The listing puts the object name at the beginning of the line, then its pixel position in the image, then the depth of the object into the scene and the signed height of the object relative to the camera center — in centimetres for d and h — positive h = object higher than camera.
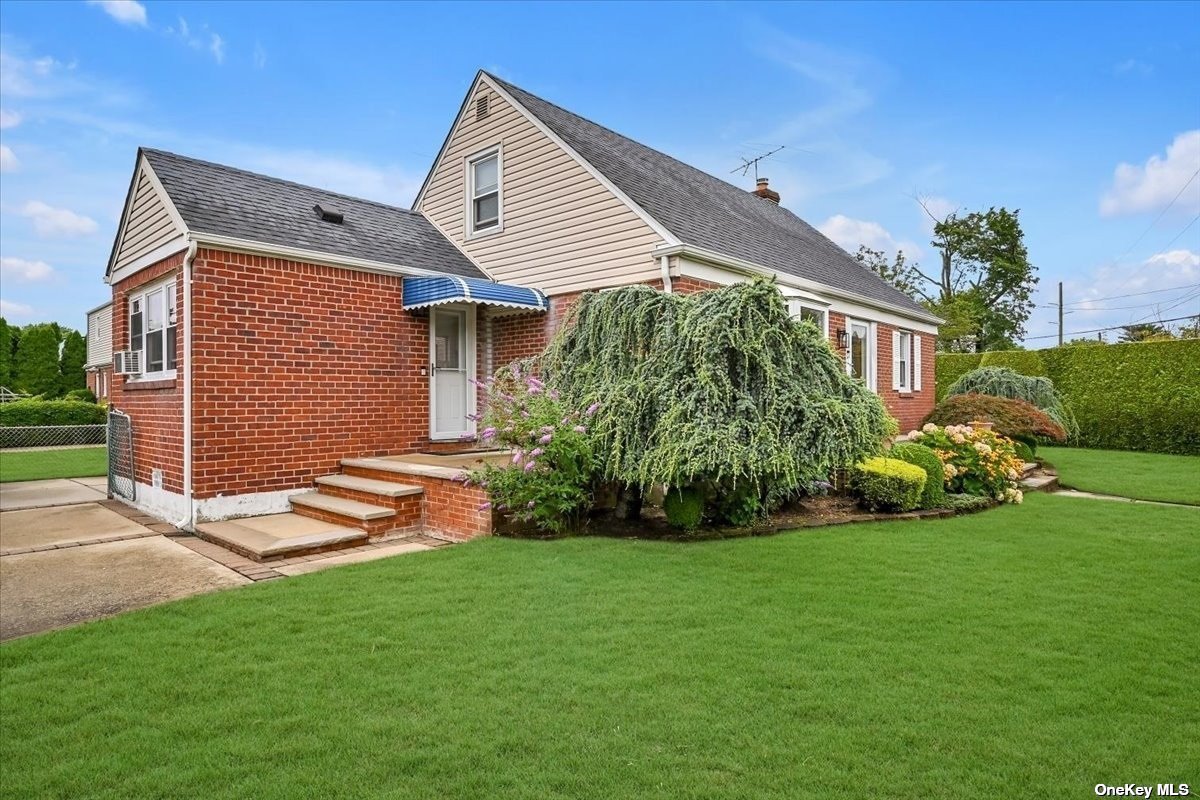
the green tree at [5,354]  3231 +228
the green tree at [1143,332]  2656 +274
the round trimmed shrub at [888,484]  791 -108
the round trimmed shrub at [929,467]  839 -95
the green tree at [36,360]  3275 +200
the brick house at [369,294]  756 +142
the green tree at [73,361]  3378 +201
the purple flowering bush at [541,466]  655 -70
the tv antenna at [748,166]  1881 +668
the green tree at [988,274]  3394 +642
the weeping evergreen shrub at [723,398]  626 -2
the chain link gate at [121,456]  921 -83
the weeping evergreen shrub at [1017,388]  1512 +17
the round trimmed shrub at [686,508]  679 -116
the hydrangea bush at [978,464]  914 -98
